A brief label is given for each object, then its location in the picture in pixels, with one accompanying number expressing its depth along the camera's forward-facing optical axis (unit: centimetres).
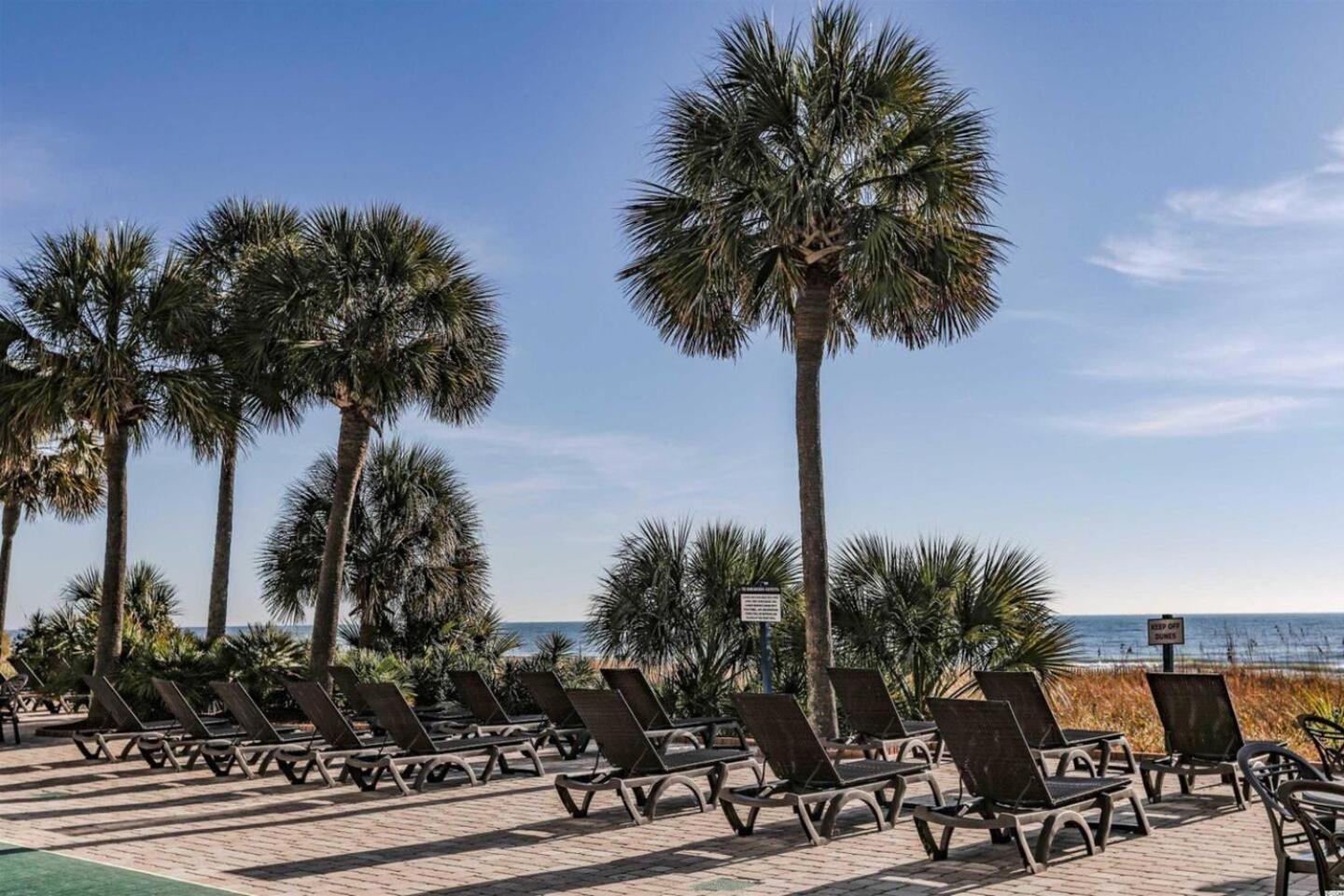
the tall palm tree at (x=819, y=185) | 1413
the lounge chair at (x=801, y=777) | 838
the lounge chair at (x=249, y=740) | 1237
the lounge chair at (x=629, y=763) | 945
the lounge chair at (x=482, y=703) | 1371
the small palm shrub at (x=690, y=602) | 1614
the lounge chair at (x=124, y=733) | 1356
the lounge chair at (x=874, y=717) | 1114
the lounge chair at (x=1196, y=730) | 945
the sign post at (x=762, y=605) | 1362
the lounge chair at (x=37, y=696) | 2056
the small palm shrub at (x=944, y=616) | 1428
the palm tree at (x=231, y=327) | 1830
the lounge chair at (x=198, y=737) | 1282
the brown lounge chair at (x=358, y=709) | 1414
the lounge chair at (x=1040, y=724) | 980
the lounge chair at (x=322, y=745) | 1147
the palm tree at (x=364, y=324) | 1753
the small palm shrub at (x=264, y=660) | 1792
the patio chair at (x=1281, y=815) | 522
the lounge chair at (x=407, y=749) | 1112
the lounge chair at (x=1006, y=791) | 744
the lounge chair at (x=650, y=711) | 1226
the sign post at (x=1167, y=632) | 1237
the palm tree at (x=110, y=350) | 1698
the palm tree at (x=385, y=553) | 2319
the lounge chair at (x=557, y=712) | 1317
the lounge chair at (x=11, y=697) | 1659
